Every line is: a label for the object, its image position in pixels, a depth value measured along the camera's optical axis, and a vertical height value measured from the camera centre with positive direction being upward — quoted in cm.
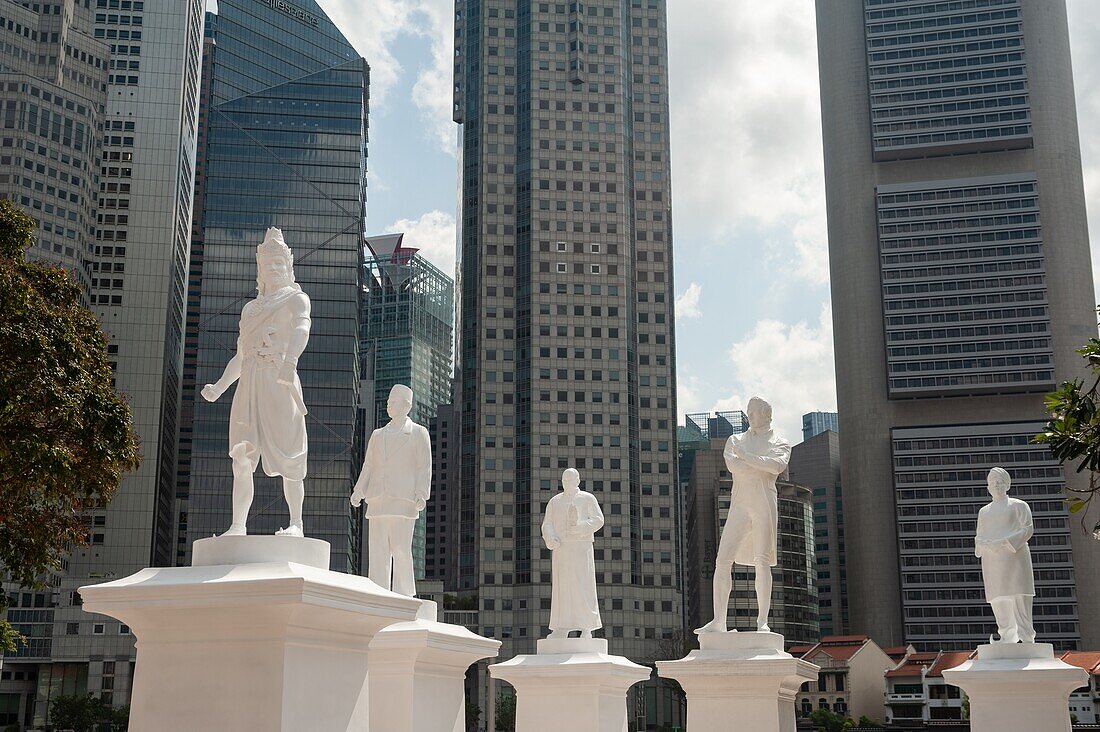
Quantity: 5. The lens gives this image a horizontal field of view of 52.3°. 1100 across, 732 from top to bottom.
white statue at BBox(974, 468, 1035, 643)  1505 -62
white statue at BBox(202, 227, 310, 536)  932 +107
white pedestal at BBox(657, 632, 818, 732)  1374 -197
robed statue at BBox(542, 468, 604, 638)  1599 -54
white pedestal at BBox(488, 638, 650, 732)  1515 -225
